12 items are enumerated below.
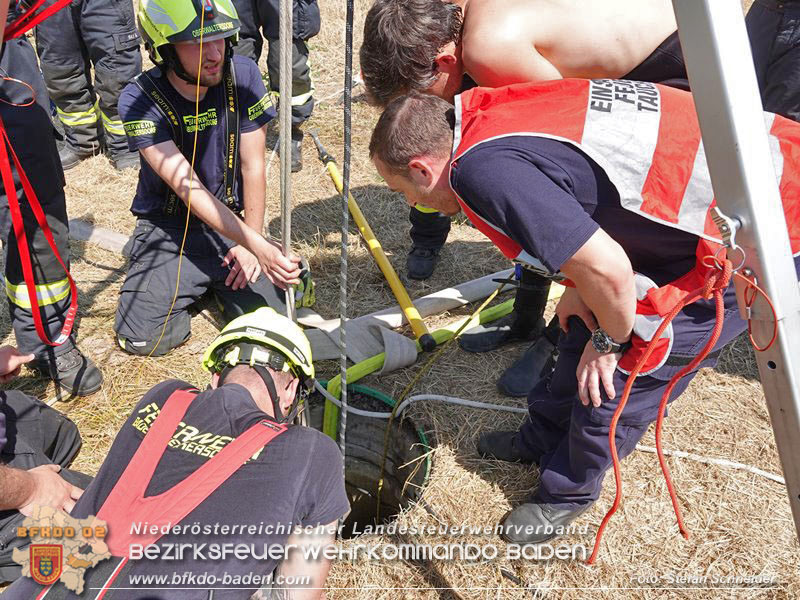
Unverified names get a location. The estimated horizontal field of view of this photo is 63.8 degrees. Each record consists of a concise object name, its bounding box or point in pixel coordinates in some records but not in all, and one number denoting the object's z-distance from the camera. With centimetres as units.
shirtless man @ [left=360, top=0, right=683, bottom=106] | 249
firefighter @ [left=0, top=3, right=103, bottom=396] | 312
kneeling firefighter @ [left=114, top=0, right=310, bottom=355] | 351
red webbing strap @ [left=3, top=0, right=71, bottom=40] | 283
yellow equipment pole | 397
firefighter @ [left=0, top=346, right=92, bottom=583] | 241
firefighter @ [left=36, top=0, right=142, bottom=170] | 540
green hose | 360
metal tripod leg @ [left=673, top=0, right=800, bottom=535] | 119
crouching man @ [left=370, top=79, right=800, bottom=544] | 189
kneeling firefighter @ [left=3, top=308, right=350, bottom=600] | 181
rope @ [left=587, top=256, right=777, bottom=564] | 147
